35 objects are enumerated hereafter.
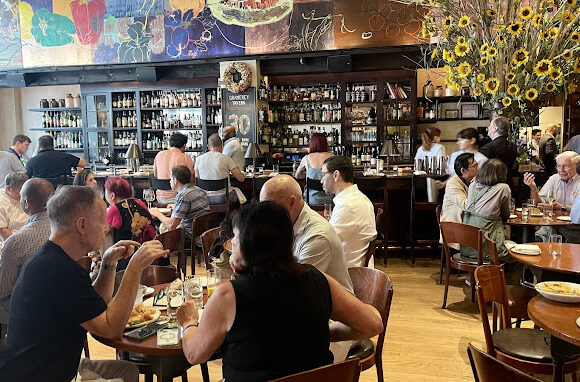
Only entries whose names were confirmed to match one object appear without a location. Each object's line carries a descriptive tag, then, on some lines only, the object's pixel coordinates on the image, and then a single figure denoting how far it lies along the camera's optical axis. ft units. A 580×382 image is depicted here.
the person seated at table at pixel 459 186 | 17.26
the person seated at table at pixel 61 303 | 6.41
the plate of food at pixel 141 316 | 7.75
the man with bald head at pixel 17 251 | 9.55
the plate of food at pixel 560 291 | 8.68
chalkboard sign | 29.94
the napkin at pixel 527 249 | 12.00
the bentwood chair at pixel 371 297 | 8.87
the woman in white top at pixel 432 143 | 26.02
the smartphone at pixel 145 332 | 7.33
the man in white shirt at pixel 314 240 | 8.49
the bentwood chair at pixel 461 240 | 14.46
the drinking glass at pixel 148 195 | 18.62
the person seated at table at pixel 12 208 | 14.44
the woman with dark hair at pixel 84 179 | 16.30
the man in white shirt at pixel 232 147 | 26.45
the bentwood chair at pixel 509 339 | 8.83
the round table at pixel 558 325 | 7.65
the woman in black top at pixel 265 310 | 5.62
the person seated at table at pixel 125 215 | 13.25
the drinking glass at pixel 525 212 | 16.79
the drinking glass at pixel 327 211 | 15.33
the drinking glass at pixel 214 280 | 8.98
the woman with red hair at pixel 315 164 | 21.27
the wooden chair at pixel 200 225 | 16.32
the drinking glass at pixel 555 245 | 12.04
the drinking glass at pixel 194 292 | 8.32
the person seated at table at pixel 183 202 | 16.87
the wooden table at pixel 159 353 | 7.00
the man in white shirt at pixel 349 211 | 12.43
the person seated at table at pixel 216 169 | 22.31
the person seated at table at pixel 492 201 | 15.38
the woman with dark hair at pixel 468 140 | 20.79
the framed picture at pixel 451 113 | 31.89
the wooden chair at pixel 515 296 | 11.01
